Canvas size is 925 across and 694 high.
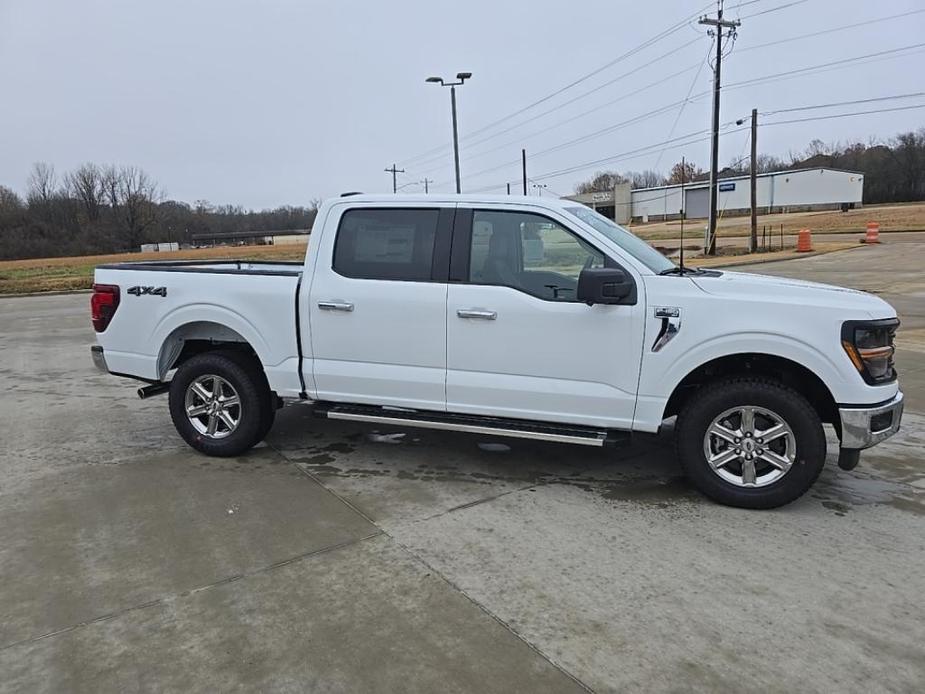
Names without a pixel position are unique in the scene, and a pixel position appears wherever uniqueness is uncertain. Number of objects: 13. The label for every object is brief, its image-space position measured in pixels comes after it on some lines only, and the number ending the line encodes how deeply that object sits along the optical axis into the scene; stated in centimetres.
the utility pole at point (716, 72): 3028
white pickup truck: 416
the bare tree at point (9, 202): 9719
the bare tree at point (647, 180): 10125
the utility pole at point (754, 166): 3266
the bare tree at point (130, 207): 10862
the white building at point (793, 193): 7688
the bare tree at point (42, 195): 10581
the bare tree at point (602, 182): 11075
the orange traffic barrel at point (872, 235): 3378
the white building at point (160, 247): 9894
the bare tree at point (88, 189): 11075
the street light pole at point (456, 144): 2790
